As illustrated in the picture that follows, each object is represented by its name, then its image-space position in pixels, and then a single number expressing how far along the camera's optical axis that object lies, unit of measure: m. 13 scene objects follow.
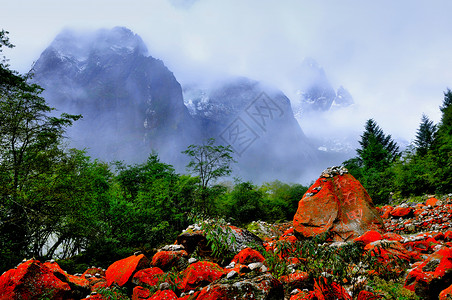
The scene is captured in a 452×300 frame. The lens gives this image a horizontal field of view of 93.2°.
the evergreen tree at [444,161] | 13.39
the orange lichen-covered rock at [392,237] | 5.33
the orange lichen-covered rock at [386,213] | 11.45
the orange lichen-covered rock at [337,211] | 7.43
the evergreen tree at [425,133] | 36.78
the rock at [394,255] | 3.90
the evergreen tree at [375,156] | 26.75
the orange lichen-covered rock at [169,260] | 4.82
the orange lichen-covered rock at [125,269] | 4.16
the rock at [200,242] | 5.64
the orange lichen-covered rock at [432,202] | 10.43
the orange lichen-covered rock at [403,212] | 10.38
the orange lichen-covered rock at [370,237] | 5.27
